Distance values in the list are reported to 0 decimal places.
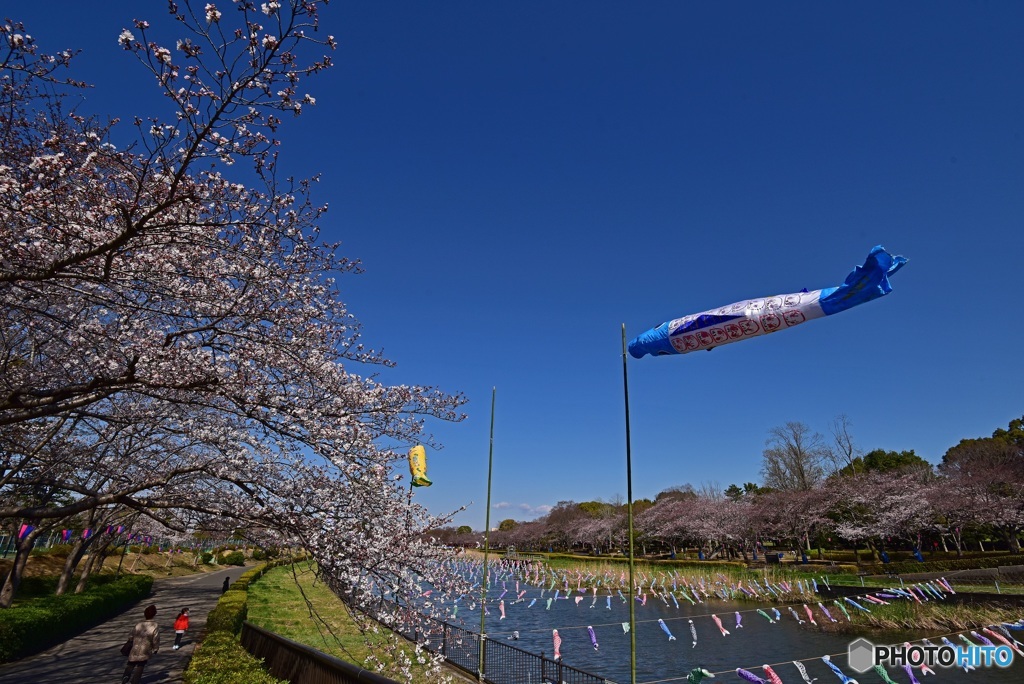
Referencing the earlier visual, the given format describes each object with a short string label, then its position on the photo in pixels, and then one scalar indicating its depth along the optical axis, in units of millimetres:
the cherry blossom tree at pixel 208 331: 5184
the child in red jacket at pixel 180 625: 14625
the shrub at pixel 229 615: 15167
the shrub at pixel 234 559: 58188
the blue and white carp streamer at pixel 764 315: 6816
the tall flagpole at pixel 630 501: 9772
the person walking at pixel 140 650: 10055
